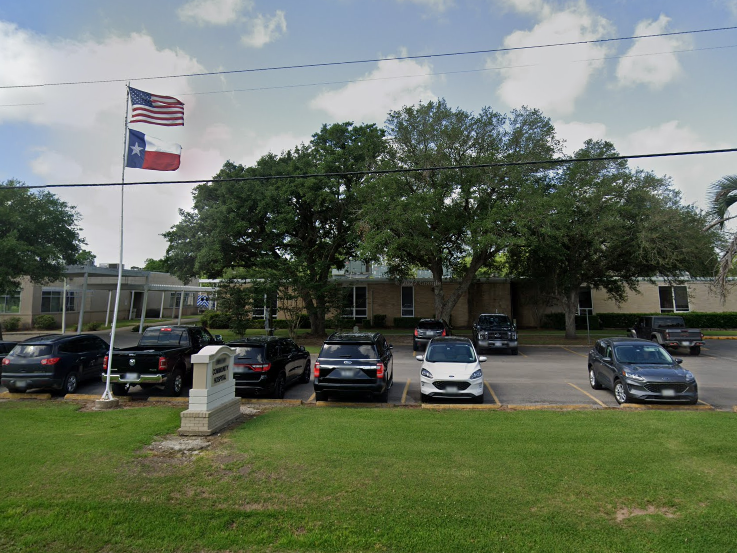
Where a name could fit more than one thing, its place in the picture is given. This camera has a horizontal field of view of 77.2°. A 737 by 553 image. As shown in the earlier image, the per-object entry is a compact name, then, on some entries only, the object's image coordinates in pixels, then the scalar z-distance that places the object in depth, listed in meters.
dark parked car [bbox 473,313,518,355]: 22.33
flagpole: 11.41
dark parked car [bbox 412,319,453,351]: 23.50
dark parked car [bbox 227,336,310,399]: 11.20
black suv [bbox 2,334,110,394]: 11.91
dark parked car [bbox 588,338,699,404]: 10.43
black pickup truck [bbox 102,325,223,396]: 11.64
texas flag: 11.61
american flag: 11.82
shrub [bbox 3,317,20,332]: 36.09
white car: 10.82
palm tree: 12.24
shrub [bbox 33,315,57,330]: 37.28
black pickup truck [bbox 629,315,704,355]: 22.00
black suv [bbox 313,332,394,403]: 10.76
